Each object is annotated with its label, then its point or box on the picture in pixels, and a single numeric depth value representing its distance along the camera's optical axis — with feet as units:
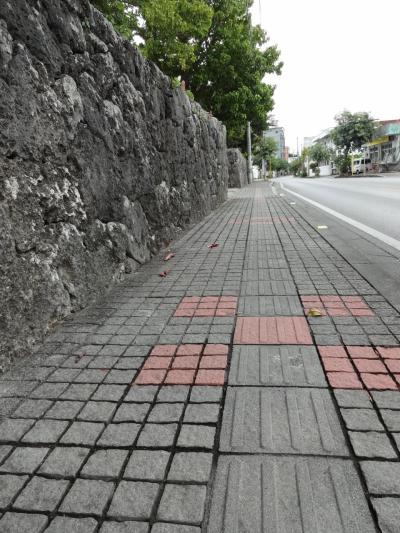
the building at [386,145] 168.47
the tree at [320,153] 254.14
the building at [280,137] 533.05
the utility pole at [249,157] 102.89
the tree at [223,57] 39.88
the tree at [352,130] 172.35
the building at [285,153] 574.15
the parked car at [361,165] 194.84
